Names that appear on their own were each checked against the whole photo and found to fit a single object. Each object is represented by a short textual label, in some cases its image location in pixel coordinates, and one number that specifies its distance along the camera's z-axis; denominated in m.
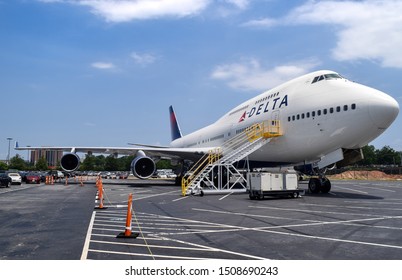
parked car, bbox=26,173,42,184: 41.68
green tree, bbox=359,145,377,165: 130.24
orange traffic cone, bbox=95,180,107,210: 13.90
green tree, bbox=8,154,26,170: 136.62
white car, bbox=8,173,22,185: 37.19
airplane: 16.55
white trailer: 17.44
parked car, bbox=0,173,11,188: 30.47
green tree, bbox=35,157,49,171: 141.88
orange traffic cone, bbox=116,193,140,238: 7.98
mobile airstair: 20.83
